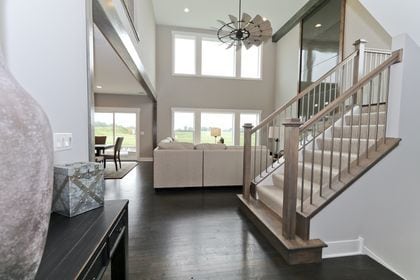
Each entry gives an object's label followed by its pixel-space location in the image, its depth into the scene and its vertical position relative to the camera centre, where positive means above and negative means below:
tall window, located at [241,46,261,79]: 8.52 +2.62
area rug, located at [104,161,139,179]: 5.27 -1.21
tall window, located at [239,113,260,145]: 8.58 +0.42
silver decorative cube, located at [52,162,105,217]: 1.15 -0.34
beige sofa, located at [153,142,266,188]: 4.07 -0.75
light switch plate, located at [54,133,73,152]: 1.39 -0.10
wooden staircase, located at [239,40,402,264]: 2.05 -0.55
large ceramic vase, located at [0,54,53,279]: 0.49 -0.13
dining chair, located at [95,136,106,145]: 7.34 -0.46
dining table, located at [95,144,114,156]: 5.84 -0.59
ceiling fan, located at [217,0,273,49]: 4.17 +1.98
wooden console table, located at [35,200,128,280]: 0.79 -0.51
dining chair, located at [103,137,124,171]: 5.96 -0.72
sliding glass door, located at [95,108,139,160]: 8.16 -0.02
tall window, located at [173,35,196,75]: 7.99 +2.75
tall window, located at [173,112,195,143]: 8.20 +0.07
